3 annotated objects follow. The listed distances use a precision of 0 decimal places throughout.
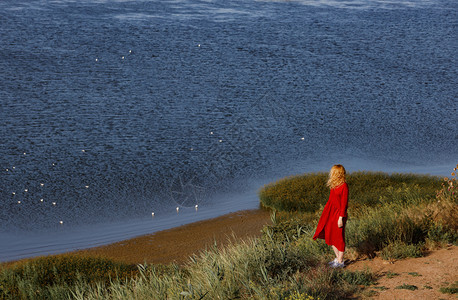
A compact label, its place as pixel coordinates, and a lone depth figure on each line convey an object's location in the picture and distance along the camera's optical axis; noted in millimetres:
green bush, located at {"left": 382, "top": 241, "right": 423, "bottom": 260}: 18545
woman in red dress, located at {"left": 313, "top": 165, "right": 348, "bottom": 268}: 17958
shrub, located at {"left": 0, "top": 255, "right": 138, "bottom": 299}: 20075
